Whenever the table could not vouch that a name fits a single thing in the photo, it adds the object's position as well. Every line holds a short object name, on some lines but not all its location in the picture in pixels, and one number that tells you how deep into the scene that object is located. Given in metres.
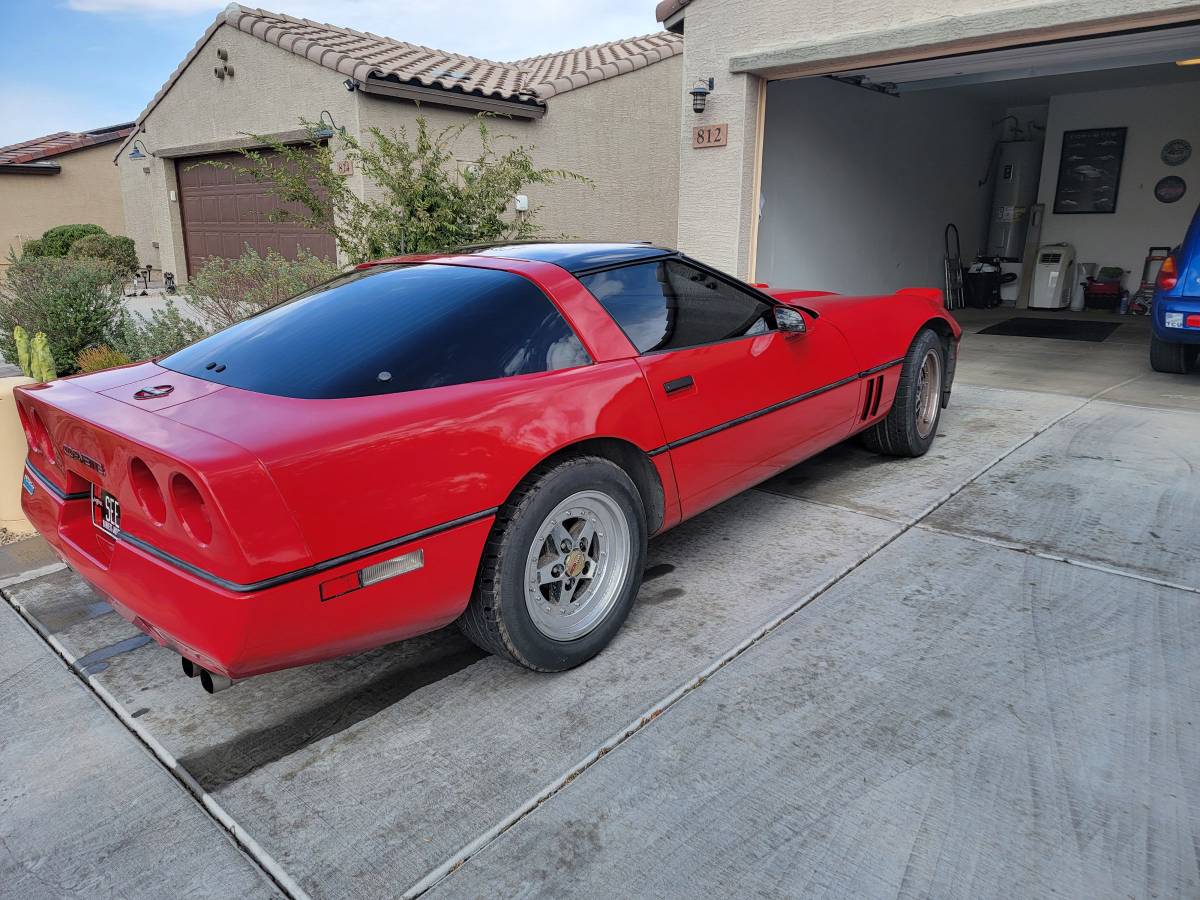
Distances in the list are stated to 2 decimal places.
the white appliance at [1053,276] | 12.27
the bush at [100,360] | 6.04
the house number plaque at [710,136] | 7.85
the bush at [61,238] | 17.08
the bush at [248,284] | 6.18
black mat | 9.86
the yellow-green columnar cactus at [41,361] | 5.08
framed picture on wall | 12.09
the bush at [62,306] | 6.70
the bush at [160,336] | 6.13
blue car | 6.57
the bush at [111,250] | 16.03
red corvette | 1.99
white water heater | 13.63
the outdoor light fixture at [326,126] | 10.09
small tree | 5.57
